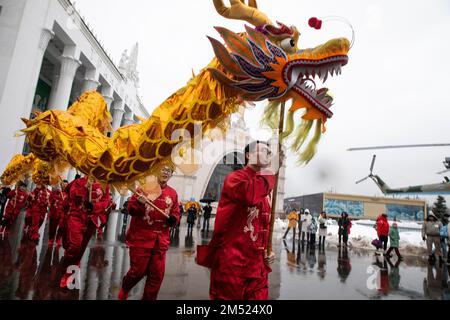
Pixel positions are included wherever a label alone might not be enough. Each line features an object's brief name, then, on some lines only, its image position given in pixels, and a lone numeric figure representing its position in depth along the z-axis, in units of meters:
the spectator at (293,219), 12.02
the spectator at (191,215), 12.55
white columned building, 8.20
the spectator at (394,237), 9.25
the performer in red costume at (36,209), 6.84
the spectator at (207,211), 13.19
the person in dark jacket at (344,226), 10.78
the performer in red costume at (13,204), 7.35
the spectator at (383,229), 9.53
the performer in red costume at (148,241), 2.81
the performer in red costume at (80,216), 3.52
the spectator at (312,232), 10.70
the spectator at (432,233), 8.74
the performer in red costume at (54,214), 6.46
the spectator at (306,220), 10.94
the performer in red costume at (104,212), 4.11
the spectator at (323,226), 10.45
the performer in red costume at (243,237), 1.87
